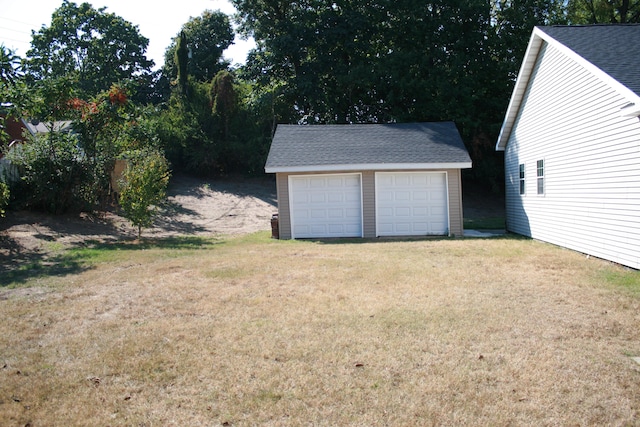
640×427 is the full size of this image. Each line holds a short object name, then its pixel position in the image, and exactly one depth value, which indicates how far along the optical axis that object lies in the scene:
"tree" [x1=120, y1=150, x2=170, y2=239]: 13.90
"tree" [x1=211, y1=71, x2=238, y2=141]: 25.72
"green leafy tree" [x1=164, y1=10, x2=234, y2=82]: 35.84
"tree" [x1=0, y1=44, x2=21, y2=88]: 12.12
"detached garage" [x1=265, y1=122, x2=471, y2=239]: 15.16
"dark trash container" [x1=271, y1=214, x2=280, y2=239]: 15.49
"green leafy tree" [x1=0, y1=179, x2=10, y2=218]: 12.28
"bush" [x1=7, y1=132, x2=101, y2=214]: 15.24
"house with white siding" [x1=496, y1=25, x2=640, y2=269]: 8.97
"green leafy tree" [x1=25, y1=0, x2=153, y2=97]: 38.97
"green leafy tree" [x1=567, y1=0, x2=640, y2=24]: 25.78
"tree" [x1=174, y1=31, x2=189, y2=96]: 26.16
